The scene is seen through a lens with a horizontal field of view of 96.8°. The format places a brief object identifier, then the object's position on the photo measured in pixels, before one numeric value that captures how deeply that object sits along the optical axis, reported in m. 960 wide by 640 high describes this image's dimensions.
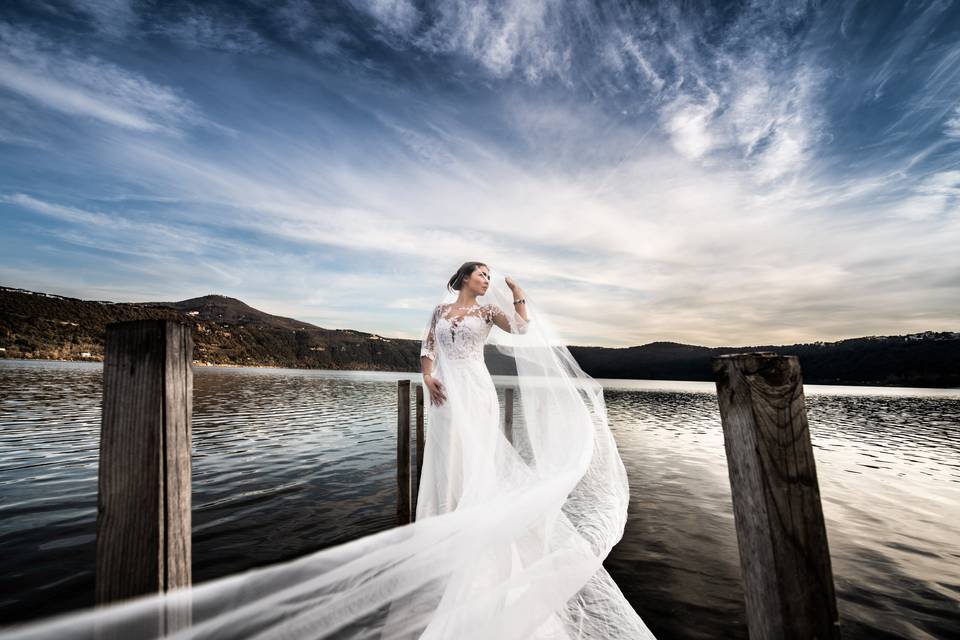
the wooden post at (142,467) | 1.47
